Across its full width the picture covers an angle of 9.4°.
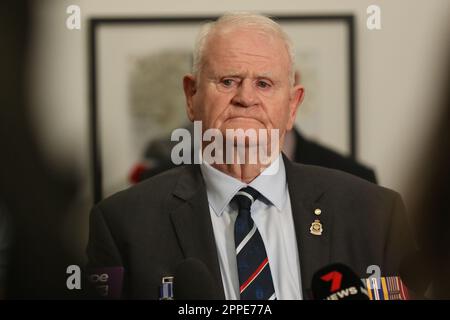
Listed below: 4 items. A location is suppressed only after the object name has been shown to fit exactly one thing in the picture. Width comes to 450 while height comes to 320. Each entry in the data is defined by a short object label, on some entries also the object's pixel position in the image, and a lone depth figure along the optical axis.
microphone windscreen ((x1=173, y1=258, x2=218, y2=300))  4.11
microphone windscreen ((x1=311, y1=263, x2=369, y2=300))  4.07
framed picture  4.38
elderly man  4.23
